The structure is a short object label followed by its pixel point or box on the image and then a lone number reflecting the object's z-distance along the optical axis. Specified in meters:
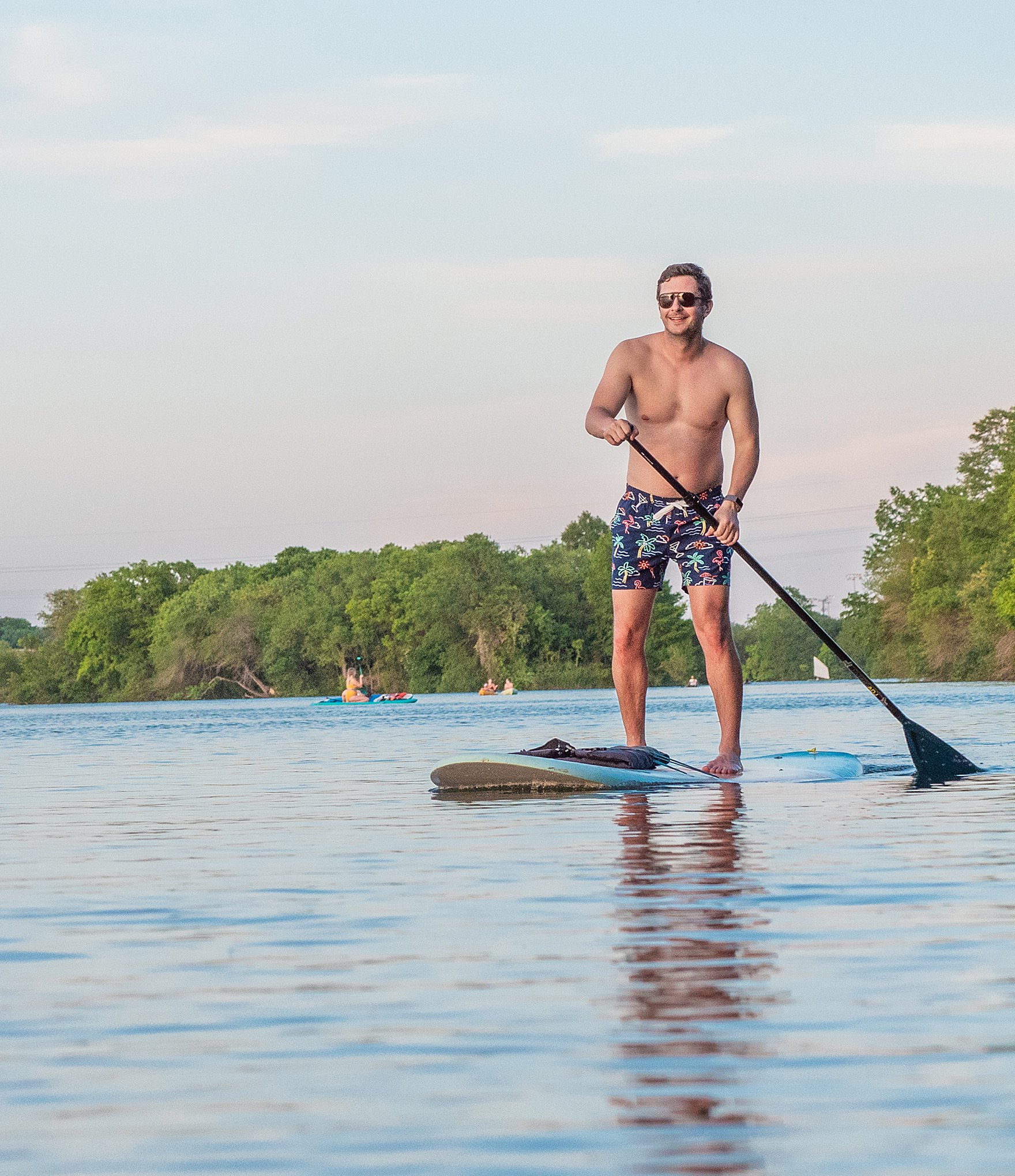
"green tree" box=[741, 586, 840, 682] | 153.75
